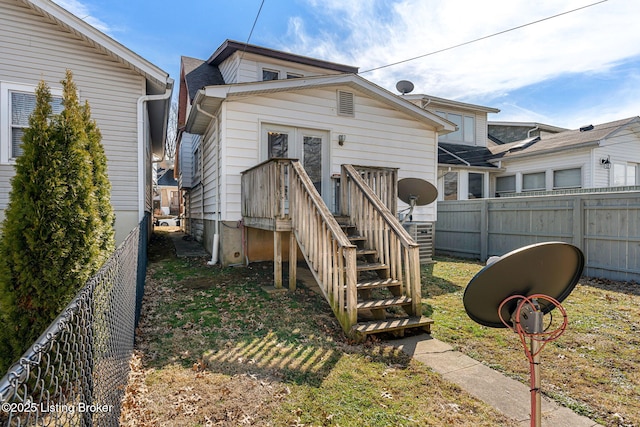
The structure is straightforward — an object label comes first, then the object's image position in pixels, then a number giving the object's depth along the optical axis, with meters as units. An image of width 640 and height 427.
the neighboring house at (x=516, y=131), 19.02
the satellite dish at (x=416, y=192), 7.81
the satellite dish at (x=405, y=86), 14.09
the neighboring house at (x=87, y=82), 6.88
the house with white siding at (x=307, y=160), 4.93
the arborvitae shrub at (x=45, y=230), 3.22
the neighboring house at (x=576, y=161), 13.18
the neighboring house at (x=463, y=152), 14.04
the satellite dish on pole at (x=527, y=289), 1.74
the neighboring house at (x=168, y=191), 33.00
